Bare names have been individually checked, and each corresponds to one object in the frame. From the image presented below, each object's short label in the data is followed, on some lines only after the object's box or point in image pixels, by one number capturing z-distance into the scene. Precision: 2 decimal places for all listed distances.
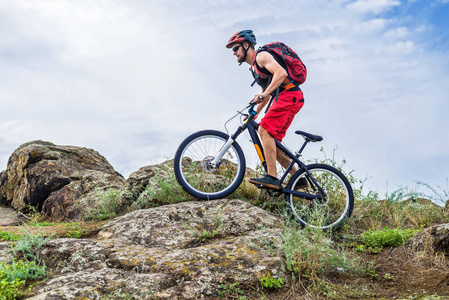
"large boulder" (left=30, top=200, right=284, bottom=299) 4.23
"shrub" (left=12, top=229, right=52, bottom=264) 5.01
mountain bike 6.66
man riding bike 6.48
